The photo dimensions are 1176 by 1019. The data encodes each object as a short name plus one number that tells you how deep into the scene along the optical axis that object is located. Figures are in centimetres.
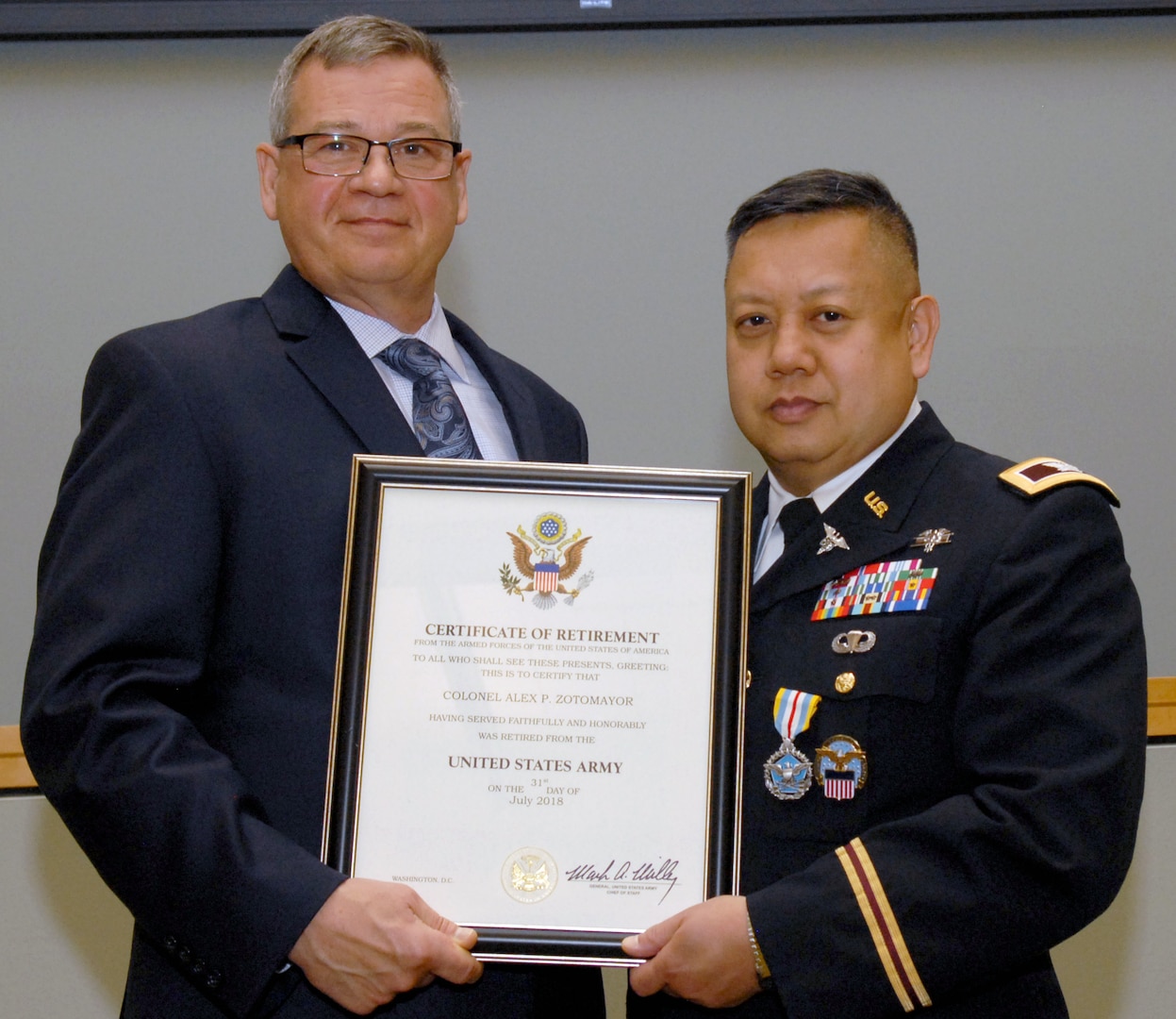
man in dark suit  167
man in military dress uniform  165
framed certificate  173
